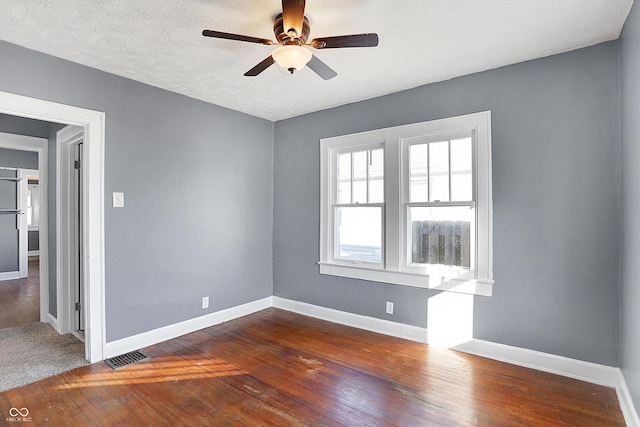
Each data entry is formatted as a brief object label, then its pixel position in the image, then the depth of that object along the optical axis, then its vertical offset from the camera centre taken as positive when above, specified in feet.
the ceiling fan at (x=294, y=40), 5.96 +3.41
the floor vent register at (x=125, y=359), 9.25 -4.26
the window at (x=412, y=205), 10.02 +0.25
